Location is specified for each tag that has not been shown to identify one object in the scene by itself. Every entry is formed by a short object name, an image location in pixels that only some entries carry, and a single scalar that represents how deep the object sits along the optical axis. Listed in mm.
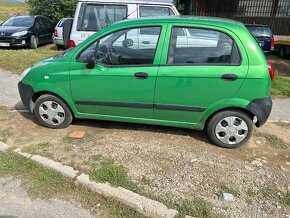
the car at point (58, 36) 11742
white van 5922
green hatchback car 3389
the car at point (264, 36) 10656
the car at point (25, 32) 11320
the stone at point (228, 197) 2816
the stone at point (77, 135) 3929
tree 20641
